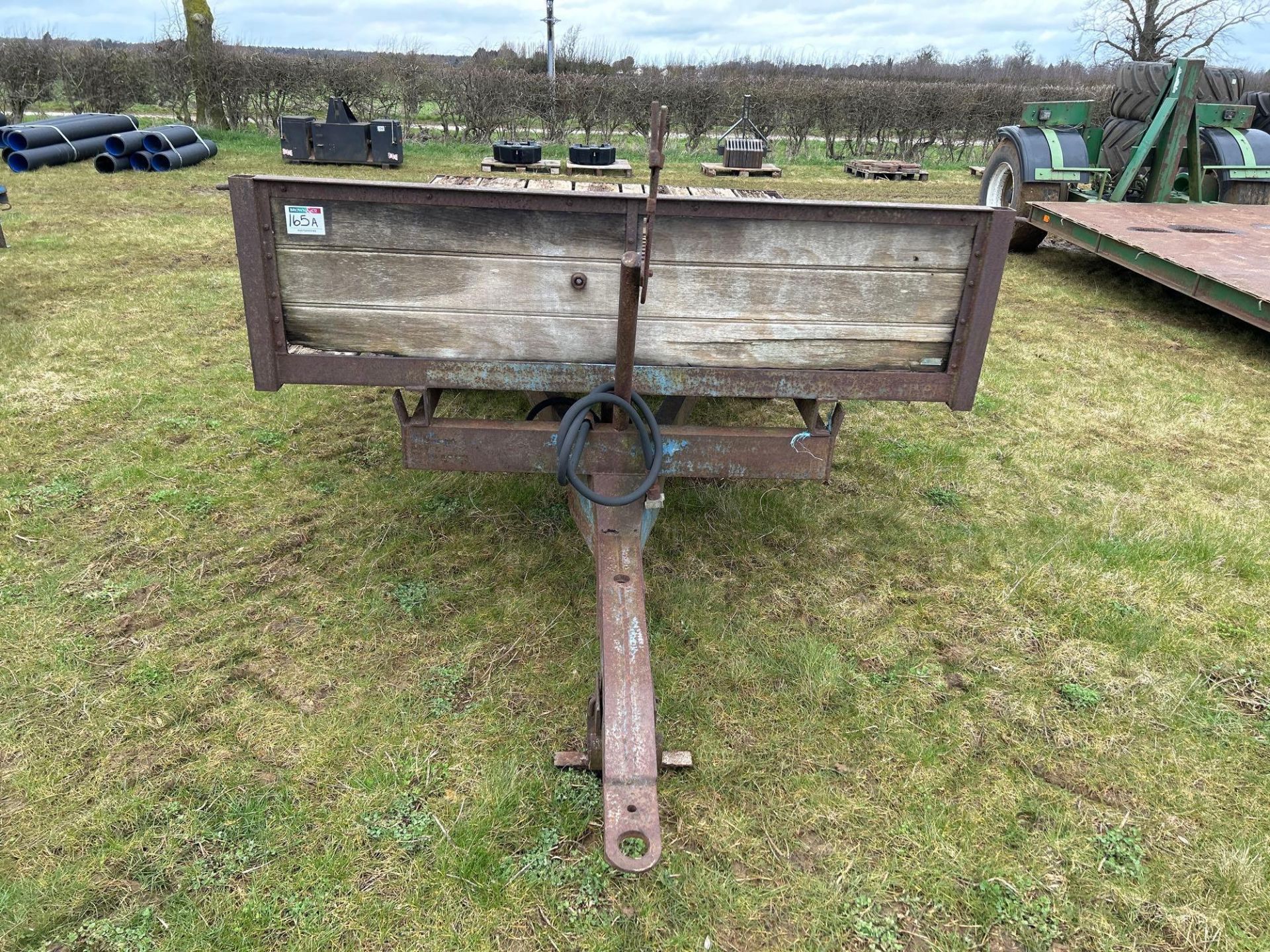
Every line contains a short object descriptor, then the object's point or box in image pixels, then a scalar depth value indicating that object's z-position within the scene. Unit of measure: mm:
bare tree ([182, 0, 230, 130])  16547
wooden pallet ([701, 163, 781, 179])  13827
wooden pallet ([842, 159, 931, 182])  14969
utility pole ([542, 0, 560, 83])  19891
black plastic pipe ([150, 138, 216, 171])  12445
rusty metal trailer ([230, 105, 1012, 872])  2199
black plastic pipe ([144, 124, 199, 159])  12500
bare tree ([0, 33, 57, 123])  16109
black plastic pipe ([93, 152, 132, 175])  11961
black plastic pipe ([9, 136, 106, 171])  11523
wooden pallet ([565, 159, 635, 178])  13172
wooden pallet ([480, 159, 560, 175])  12969
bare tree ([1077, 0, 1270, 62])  22562
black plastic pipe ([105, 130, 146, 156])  12094
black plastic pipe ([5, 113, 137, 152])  11641
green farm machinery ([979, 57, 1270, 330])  7000
